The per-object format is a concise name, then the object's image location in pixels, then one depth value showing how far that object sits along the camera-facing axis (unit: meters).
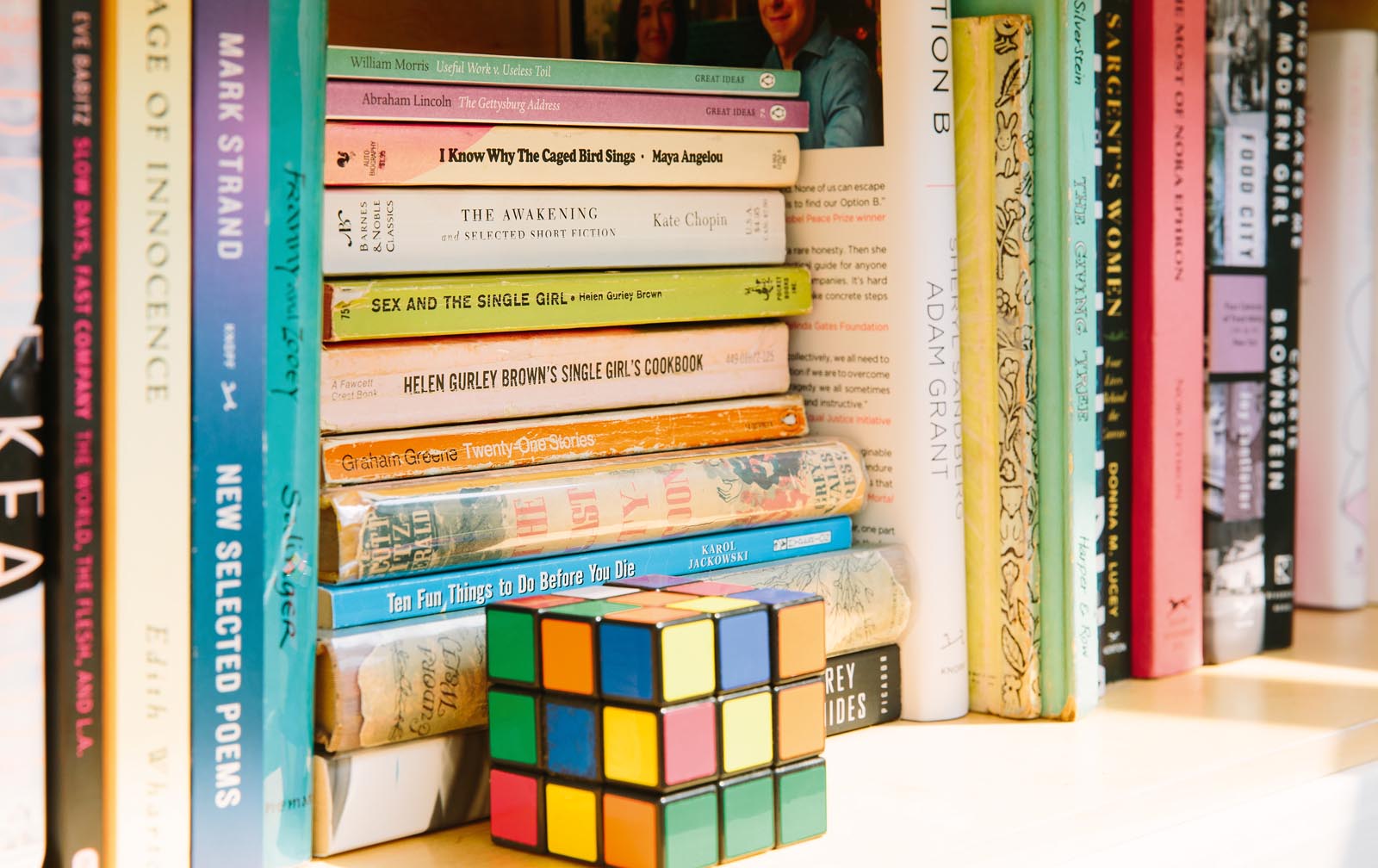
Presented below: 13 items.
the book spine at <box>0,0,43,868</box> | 0.65
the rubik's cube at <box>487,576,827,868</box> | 0.69
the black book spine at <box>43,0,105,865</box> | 0.65
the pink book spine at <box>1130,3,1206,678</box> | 0.85
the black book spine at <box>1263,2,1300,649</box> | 0.89
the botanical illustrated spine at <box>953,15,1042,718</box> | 0.81
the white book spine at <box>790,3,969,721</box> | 0.81
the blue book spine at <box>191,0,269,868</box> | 0.67
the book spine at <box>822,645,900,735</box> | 0.81
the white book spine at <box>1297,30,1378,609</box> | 0.94
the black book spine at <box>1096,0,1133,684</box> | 0.84
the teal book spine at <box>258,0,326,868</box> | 0.68
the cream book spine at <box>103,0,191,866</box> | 0.66
